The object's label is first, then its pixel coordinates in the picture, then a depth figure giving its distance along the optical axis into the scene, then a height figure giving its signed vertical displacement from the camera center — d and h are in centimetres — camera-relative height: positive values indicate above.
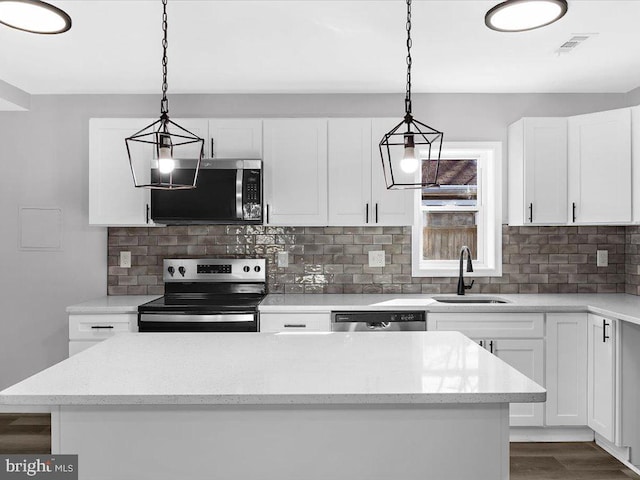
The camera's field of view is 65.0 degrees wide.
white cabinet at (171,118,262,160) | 349 +74
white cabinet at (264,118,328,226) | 350 +53
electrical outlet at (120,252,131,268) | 381 -12
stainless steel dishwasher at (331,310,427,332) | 319 -50
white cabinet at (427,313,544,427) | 319 -59
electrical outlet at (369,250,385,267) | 382 -11
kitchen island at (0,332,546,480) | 149 -57
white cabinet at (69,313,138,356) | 321 -54
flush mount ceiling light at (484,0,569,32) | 179 +84
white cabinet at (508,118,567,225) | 346 +50
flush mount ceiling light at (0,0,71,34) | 168 +79
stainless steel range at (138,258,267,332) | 314 -39
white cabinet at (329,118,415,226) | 350 +48
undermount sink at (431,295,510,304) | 361 -40
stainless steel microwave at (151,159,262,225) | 334 +32
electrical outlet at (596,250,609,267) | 379 -11
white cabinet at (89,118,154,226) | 347 +48
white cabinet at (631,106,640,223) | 319 +56
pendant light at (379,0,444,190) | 348 +61
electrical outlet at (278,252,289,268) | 383 -13
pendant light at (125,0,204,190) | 337 +52
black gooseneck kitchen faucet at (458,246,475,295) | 361 -18
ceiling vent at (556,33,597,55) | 272 +113
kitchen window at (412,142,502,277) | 383 +22
